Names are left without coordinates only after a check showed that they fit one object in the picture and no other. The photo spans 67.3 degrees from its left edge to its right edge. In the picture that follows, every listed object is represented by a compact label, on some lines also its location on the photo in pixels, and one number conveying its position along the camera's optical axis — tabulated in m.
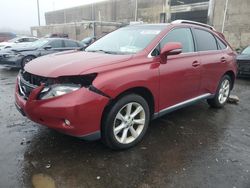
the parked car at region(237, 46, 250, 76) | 6.75
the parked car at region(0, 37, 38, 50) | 13.48
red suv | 2.15
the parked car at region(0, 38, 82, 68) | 7.32
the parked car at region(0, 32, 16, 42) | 18.34
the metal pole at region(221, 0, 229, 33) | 14.68
